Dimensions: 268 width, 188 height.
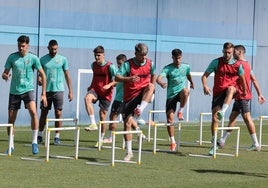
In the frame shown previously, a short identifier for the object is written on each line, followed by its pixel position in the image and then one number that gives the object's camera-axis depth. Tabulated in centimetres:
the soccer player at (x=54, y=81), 2105
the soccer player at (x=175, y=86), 2073
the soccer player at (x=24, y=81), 1825
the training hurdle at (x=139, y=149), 1657
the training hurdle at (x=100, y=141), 1908
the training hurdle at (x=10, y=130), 1756
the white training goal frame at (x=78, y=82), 2851
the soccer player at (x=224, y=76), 1988
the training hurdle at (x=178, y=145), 1940
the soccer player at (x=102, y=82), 2120
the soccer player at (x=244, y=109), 2081
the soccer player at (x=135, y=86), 1755
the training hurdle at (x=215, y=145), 1880
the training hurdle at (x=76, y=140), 1684
